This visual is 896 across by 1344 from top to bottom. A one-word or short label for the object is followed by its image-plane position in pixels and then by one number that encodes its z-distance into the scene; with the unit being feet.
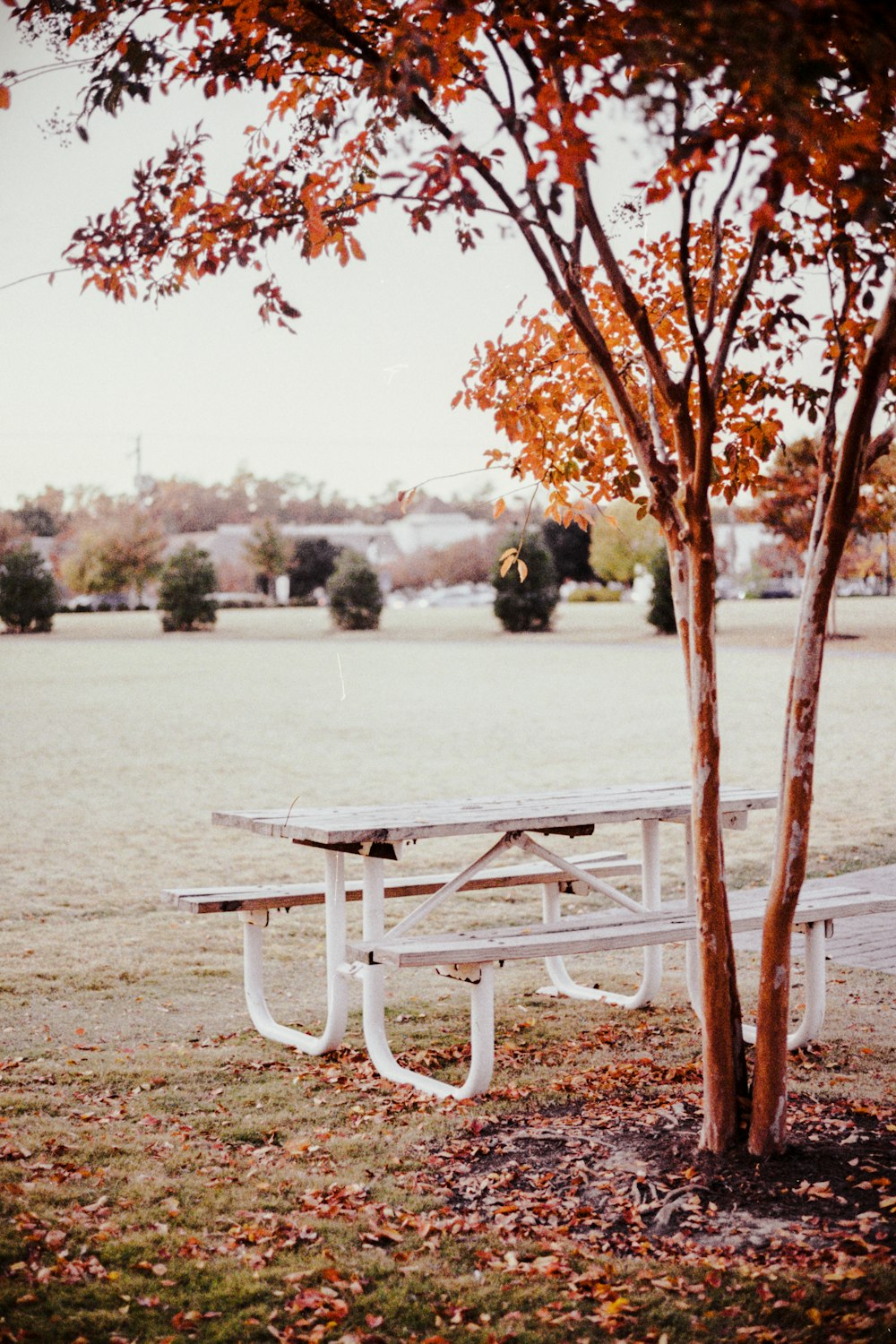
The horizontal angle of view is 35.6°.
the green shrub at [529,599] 132.05
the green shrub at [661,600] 124.47
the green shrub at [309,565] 178.50
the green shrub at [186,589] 143.84
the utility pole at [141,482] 162.89
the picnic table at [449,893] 16.16
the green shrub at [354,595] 141.18
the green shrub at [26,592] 126.41
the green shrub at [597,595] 174.50
